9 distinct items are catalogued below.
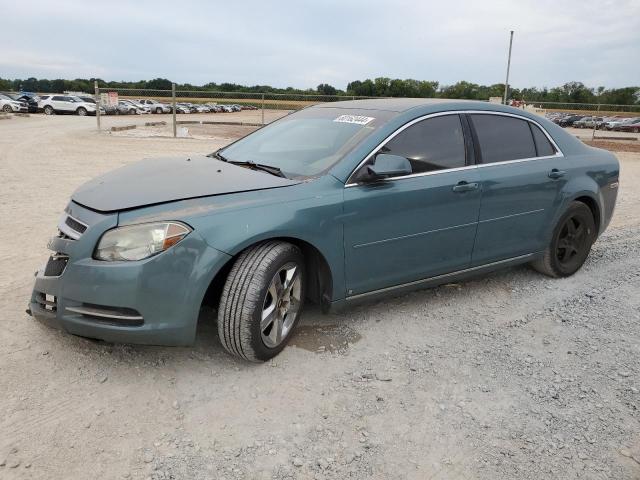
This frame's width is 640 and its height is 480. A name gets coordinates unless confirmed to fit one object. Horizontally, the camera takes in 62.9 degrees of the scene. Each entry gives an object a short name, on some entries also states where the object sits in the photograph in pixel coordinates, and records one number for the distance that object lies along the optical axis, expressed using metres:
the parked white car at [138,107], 42.22
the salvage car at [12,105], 33.16
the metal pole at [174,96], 18.16
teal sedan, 2.77
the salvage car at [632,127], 39.53
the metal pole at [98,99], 18.34
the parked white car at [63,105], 37.00
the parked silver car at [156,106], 44.75
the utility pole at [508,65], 19.42
